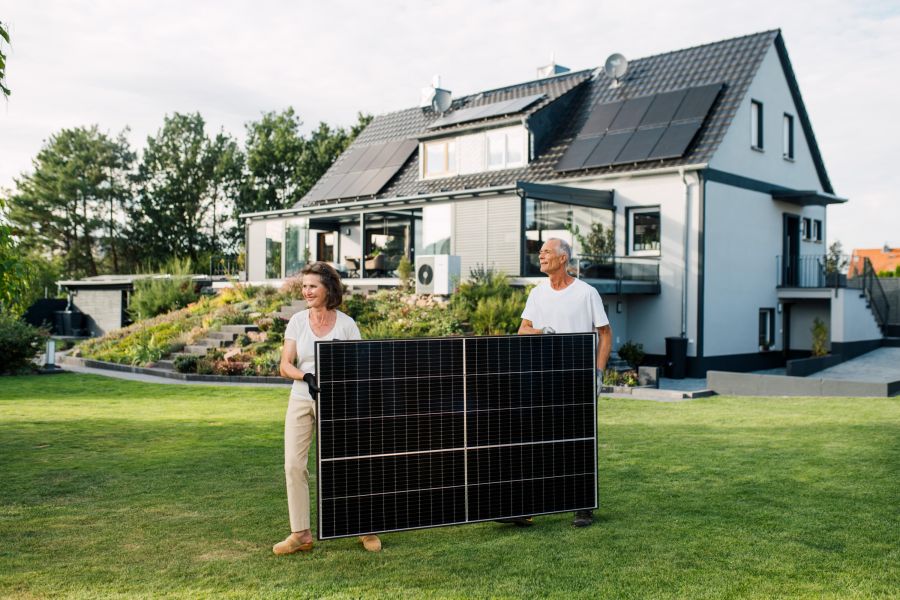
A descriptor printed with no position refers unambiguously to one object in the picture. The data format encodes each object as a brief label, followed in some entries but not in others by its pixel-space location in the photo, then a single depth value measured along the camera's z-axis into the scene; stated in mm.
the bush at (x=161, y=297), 24438
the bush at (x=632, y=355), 18141
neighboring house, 52725
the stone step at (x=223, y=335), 18359
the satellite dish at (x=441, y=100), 28203
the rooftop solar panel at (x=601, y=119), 22219
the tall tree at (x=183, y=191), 50469
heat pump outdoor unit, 18531
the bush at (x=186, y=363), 16719
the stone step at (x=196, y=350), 18005
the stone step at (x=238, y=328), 18516
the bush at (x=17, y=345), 16969
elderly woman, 4852
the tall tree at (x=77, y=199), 48656
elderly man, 5723
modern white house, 19422
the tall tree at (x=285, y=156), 46656
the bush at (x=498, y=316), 16344
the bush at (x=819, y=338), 21766
